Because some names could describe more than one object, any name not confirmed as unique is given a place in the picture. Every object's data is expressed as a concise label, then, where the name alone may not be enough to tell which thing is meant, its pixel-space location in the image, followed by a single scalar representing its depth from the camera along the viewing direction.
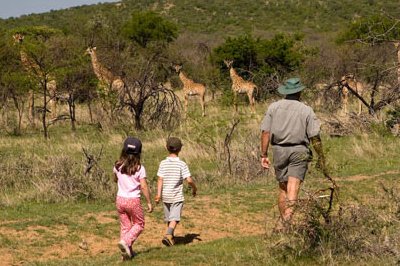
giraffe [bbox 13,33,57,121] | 40.50
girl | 15.39
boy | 16.57
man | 15.66
